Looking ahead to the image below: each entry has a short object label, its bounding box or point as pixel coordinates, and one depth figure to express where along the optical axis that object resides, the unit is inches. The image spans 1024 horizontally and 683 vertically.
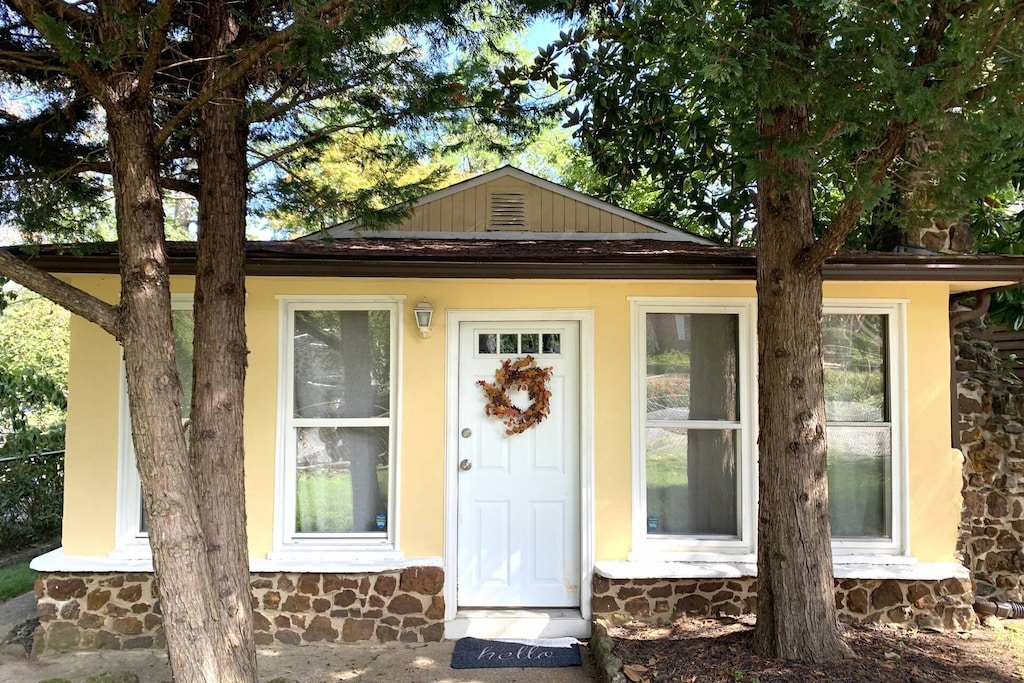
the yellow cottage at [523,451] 181.6
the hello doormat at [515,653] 167.9
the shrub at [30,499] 278.8
